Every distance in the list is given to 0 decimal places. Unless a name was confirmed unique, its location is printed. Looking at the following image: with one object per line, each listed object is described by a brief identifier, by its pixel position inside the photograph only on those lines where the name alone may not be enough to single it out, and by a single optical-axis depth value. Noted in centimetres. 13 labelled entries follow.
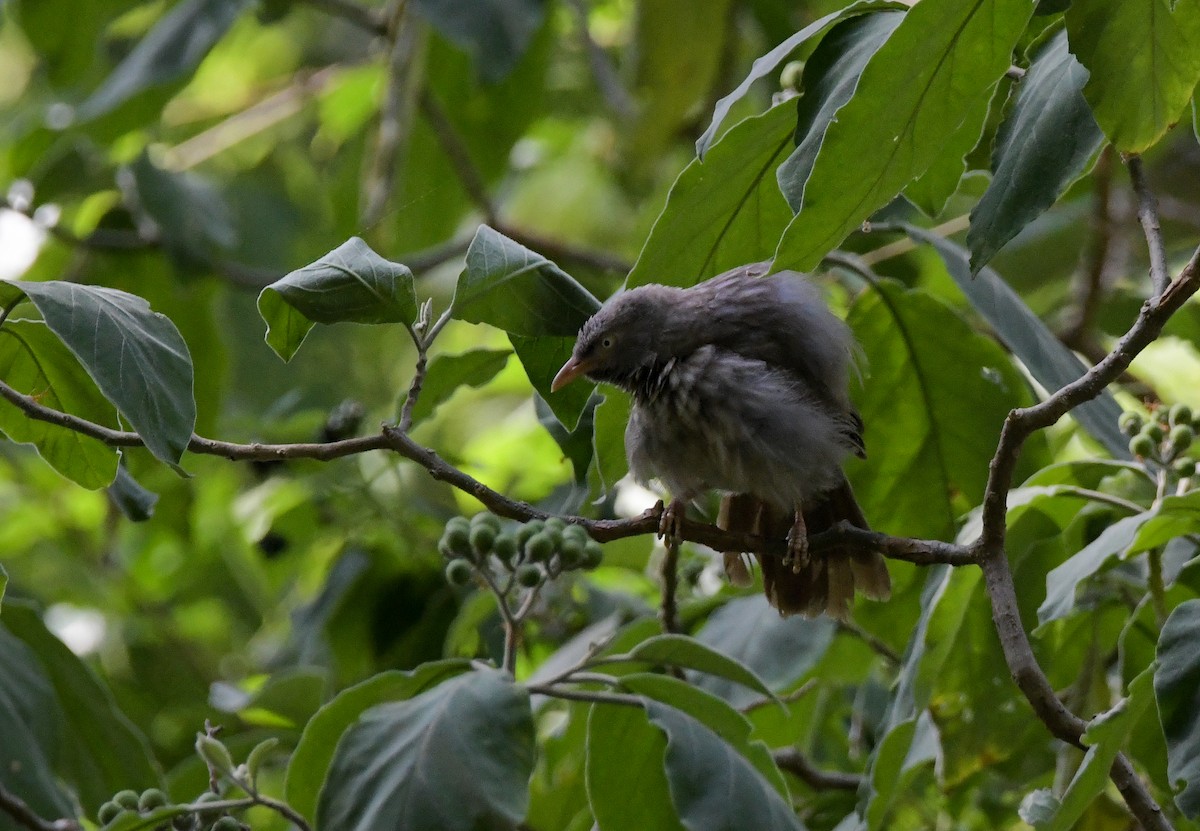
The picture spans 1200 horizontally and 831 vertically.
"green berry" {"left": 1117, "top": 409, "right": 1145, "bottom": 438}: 612
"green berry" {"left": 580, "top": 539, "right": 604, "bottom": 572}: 564
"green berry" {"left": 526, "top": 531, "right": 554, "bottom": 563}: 543
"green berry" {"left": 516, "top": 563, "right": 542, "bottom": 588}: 556
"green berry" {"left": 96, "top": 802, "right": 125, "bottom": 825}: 565
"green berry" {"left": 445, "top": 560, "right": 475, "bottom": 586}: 585
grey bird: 655
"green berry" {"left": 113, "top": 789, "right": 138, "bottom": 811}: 556
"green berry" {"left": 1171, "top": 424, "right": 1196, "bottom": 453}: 589
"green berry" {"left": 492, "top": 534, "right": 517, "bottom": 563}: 560
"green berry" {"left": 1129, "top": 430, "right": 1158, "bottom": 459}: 581
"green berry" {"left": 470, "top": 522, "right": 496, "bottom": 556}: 558
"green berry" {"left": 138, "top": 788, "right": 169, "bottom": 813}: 539
